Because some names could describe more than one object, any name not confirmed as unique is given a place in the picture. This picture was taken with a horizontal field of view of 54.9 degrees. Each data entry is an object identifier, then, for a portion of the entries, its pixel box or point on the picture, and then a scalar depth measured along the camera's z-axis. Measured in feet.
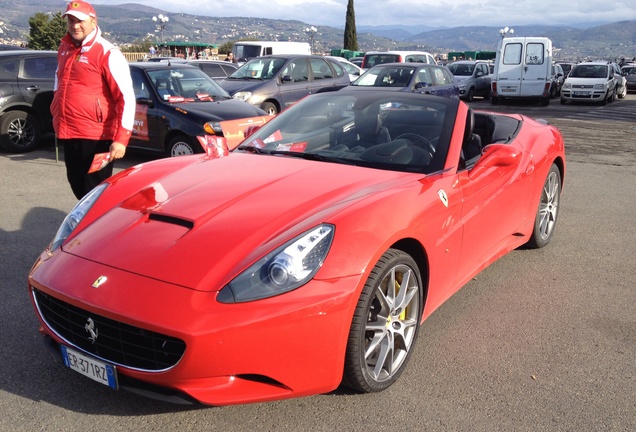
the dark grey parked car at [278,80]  40.42
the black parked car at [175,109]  28.45
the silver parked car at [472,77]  74.49
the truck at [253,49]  82.48
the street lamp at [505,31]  125.39
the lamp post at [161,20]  135.03
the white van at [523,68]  67.77
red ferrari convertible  7.93
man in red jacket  14.34
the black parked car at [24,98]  31.96
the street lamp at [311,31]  176.08
